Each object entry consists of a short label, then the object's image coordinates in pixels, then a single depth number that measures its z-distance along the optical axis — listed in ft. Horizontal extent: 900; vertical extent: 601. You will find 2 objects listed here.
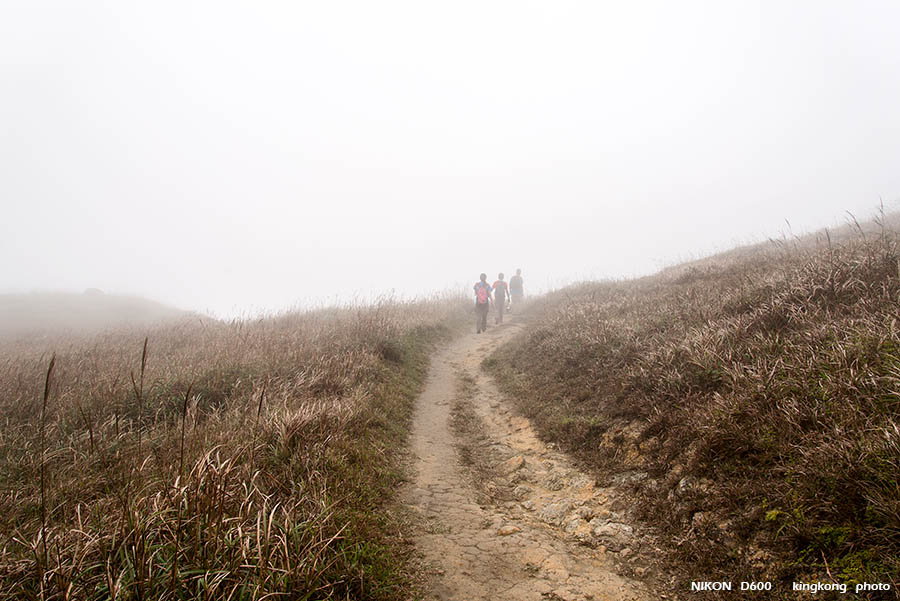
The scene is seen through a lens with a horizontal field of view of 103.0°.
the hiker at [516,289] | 78.59
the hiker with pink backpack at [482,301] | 57.98
